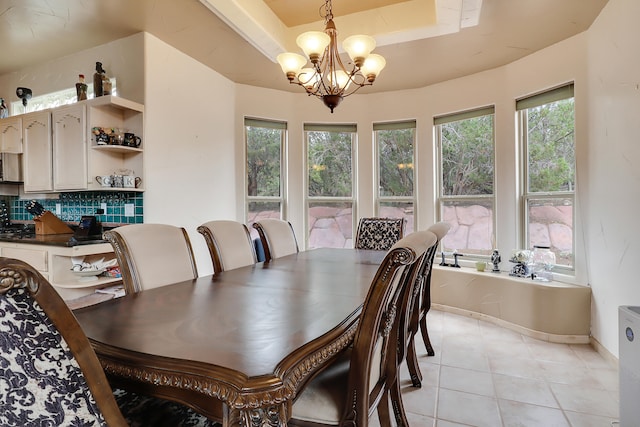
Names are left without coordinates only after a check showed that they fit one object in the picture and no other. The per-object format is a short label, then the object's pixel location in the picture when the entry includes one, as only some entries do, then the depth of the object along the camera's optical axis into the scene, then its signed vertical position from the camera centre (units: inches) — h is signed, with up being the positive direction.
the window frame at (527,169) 118.3 +15.2
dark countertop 100.6 -8.0
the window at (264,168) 166.1 +21.9
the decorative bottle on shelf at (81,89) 118.3 +44.0
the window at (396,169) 166.9 +20.7
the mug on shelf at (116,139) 112.5 +25.0
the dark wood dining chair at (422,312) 75.4 -28.9
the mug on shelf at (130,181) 112.1 +11.0
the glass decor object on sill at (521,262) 127.1 -20.6
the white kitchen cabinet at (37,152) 123.1 +23.4
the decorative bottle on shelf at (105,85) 114.0 +43.7
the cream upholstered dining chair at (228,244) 85.7 -8.8
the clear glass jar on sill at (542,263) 123.3 -20.1
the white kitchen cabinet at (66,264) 100.7 -15.2
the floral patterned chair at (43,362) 22.6 -10.8
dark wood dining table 30.7 -14.9
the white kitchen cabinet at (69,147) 113.1 +23.3
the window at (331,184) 175.2 +14.1
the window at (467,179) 146.5 +13.7
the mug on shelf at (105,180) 111.5 +11.2
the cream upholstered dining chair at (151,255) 63.6 -8.6
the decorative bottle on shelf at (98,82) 113.1 +44.7
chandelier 82.4 +39.7
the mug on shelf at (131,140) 113.4 +24.9
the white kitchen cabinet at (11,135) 131.6 +32.1
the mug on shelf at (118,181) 111.5 +10.8
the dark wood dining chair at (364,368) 41.4 -21.6
